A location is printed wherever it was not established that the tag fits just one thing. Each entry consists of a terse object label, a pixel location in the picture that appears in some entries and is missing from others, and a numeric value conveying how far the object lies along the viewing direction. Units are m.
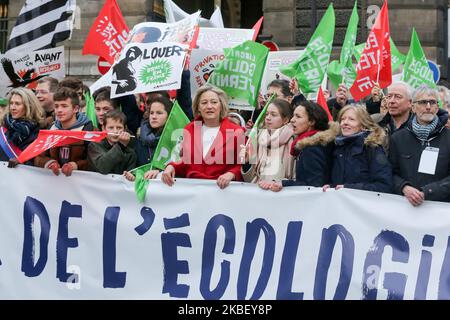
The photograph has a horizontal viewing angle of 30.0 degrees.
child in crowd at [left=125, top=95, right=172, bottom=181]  5.91
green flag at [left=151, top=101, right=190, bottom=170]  5.69
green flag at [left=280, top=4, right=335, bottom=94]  7.55
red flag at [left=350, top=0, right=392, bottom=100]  7.28
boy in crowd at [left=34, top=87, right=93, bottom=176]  5.70
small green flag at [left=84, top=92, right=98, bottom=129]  7.31
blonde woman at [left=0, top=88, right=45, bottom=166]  5.91
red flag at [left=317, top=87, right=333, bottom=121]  6.75
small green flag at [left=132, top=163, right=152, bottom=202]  5.52
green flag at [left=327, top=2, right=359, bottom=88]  8.02
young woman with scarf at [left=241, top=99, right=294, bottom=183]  5.52
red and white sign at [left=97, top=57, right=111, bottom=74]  8.92
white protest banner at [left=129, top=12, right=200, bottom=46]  6.62
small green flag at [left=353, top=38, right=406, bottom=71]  9.34
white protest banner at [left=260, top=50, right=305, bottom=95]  8.59
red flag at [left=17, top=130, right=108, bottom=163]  5.43
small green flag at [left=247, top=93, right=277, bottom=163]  5.51
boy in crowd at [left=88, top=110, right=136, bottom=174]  5.66
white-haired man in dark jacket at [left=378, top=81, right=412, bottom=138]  6.04
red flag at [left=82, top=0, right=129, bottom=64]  7.97
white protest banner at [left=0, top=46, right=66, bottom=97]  8.23
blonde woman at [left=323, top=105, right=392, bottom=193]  5.10
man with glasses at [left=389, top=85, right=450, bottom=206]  4.98
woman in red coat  5.49
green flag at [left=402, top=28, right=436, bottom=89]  7.52
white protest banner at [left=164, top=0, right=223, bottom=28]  8.14
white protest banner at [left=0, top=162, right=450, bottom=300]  5.03
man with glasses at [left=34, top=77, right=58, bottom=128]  6.69
